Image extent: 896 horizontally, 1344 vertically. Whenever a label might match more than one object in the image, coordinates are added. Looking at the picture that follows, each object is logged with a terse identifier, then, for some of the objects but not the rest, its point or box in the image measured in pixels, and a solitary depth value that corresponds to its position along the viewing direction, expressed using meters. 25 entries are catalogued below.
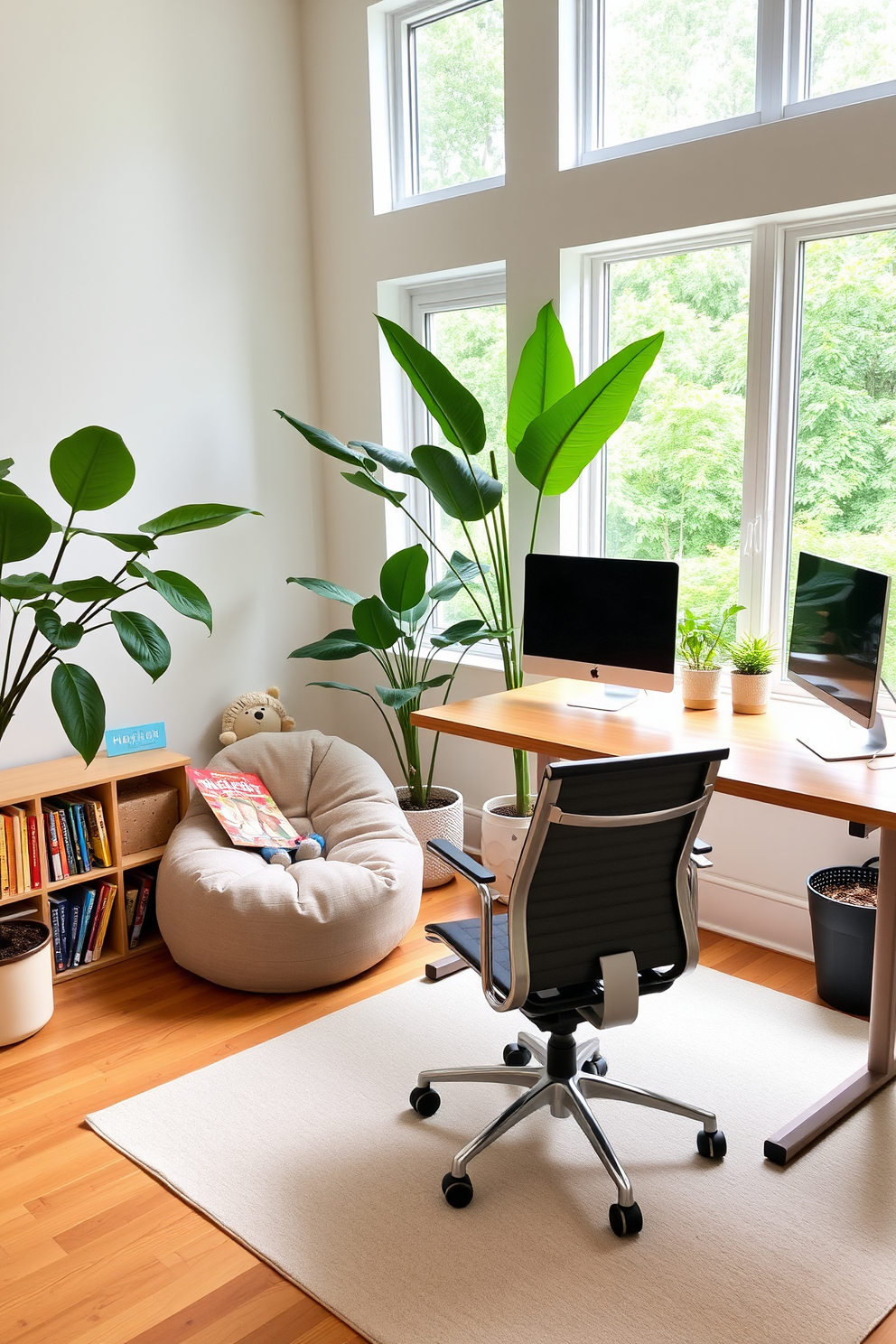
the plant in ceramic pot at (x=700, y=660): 3.09
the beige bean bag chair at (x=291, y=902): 3.07
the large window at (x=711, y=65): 2.96
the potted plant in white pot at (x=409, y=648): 3.62
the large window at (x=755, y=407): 3.10
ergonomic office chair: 2.04
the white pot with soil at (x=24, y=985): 2.87
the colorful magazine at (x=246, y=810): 3.49
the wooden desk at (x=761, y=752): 2.33
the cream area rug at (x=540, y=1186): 1.96
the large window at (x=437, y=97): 3.88
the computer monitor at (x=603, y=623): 3.02
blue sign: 3.66
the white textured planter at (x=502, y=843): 3.61
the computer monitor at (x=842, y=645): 2.49
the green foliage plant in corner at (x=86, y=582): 2.51
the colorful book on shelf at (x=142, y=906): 3.50
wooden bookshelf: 3.23
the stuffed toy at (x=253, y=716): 4.12
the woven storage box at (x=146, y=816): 3.52
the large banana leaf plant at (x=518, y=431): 3.18
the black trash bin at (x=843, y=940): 2.85
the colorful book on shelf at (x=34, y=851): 3.19
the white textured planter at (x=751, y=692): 3.02
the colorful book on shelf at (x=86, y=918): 3.34
